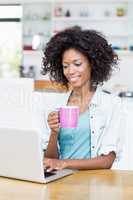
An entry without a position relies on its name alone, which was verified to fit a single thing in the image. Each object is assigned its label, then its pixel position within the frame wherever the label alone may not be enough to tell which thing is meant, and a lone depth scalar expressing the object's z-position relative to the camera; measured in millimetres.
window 8247
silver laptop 1542
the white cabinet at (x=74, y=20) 7770
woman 2079
